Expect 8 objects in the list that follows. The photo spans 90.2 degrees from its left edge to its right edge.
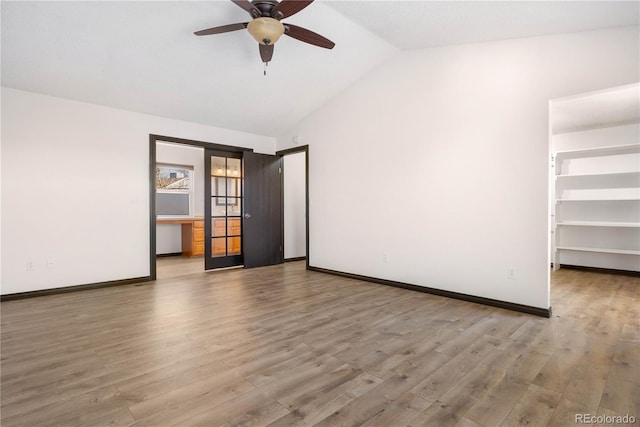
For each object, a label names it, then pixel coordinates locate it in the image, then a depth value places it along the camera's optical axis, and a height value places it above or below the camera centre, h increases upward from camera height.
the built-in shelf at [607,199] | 5.03 +0.18
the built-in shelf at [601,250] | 4.86 -0.64
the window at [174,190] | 7.63 +0.45
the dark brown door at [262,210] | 5.78 -0.02
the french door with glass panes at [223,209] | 5.49 +0.00
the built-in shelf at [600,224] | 4.81 -0.21
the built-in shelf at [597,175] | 5.04 +0.60
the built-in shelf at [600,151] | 4.82 +0.97
